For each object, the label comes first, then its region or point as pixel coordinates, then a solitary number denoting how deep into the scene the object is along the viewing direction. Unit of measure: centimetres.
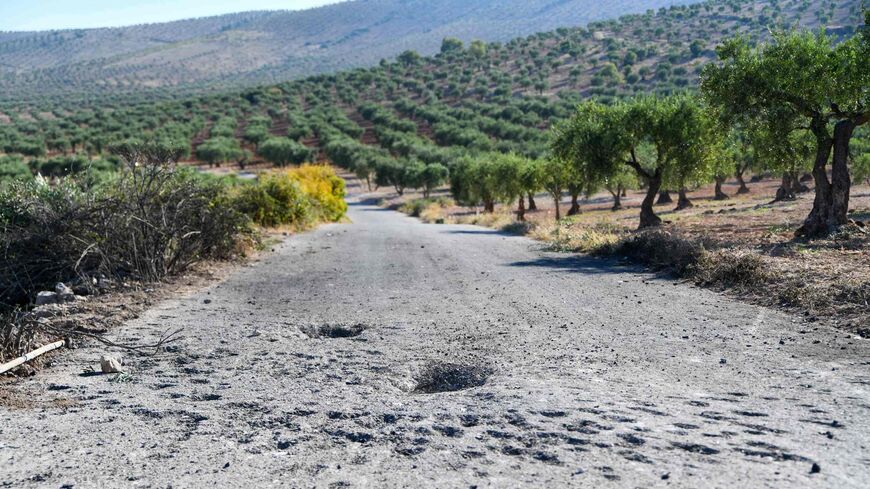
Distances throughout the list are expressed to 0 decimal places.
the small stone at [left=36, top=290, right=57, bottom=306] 1151
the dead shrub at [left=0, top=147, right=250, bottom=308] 1252
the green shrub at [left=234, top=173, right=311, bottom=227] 2664
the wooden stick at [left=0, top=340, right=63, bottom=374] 696
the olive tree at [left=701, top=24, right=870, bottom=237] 1680
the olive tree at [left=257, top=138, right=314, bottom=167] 8288
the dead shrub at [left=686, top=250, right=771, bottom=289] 1098
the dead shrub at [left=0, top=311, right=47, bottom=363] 751
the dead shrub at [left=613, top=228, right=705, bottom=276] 1314
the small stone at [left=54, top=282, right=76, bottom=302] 1155
